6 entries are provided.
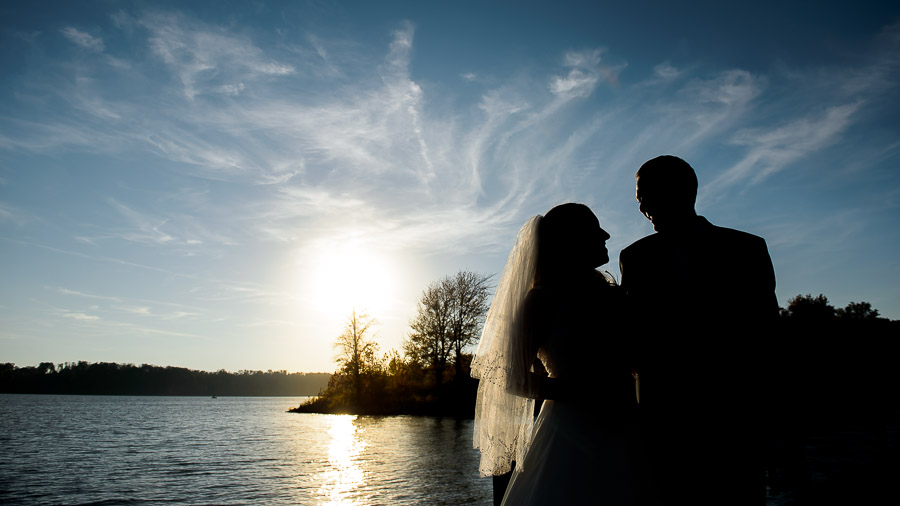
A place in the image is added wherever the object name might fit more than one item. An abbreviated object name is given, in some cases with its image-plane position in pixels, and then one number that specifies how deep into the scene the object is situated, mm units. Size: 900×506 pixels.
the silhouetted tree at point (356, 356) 43562
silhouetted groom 1727
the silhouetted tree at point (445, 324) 39719
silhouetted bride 2303
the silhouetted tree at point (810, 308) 33206
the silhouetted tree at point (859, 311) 45500
